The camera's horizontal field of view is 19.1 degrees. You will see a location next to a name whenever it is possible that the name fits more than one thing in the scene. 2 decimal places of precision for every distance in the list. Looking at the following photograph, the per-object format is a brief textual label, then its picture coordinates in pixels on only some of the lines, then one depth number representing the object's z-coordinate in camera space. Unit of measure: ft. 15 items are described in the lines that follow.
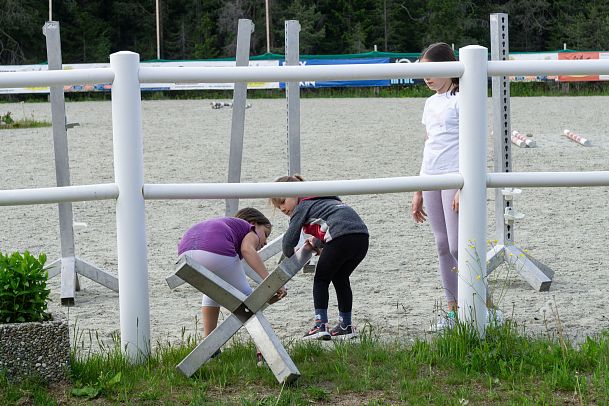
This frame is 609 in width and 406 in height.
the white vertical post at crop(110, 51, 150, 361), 24.20
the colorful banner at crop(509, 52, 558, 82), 186.71
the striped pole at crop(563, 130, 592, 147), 89.31
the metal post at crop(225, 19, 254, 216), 37.80
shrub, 22.64
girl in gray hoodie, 29.23
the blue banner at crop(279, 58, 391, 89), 189.10
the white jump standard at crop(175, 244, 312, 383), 22.64
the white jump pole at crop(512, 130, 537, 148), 89.50
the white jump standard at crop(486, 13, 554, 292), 35.81
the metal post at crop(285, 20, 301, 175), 40.79
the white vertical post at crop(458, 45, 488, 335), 25.32
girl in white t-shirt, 29.98
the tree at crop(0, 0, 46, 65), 274.86
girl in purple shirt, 27.41
